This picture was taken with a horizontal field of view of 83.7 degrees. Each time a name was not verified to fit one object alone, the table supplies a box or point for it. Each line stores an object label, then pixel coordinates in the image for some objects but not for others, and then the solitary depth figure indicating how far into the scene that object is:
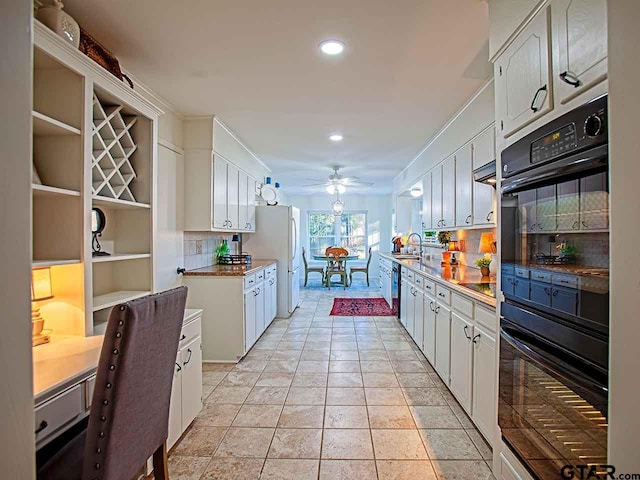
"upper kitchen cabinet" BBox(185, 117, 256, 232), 3.73
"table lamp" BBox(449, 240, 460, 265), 4.45
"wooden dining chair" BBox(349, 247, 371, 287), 8.79
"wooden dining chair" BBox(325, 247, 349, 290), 8.38
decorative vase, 1.64
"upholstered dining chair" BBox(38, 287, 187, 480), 1.15
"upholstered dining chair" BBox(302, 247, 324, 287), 8.79
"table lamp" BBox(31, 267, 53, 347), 1.61
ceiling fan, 6.41
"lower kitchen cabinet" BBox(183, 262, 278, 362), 3.63
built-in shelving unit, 1.63
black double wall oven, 1.08
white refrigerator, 5.52
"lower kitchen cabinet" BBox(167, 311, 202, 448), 2.12
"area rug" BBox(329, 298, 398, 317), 5.76
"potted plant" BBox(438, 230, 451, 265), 4.73
